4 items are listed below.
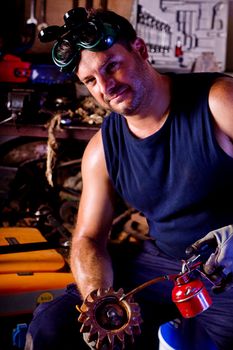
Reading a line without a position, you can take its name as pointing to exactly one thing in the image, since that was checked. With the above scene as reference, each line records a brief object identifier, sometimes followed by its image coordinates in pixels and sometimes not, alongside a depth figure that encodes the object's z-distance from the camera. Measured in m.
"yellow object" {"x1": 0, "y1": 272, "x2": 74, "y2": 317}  2.07
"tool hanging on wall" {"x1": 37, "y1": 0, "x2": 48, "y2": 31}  3.33
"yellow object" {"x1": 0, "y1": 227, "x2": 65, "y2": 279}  2.15
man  1.66
